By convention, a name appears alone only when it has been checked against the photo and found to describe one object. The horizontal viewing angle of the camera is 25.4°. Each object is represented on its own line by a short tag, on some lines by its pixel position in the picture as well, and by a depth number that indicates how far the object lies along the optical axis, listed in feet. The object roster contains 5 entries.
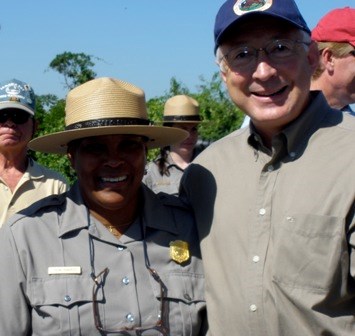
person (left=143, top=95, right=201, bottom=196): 25.13
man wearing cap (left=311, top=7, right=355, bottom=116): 14.75
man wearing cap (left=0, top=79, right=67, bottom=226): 16.84
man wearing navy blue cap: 9.34
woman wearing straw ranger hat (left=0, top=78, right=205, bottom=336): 10.21
